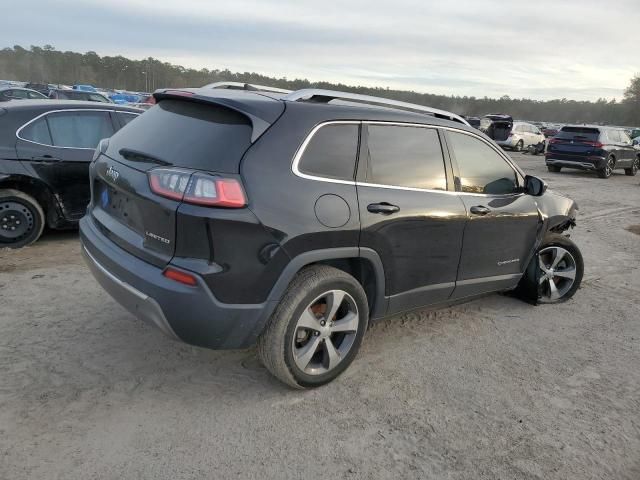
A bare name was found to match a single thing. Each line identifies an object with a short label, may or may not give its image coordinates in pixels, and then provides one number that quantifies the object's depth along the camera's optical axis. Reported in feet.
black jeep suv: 8.55
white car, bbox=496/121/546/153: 84.90
